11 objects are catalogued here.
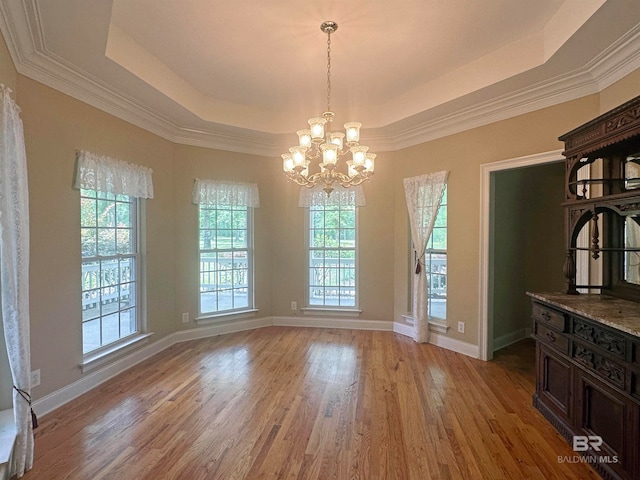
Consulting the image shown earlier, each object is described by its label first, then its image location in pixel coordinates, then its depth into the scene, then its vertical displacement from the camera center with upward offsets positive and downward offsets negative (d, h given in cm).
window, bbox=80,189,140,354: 323 -32
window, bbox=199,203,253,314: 474 -30
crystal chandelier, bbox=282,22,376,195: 277 +72
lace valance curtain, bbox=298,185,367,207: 494 +60
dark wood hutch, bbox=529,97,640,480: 182 -51
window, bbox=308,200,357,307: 512 -29
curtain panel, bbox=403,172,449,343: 430 +17
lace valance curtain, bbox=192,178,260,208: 454 +63
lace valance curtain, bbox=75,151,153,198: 303 +62
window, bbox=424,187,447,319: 435 -38
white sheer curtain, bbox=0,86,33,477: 196 -21
